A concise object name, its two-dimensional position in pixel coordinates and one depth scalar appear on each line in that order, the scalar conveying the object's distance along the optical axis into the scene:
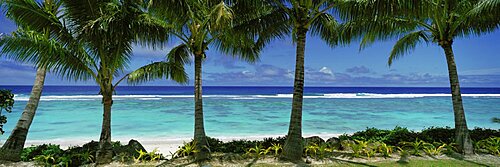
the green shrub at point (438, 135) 8.01
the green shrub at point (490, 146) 6.90
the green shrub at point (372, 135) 8.15
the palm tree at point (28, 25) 5.32
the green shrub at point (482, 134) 8.31
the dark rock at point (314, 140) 7.54
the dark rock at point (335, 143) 7.41
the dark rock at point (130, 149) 6.86
